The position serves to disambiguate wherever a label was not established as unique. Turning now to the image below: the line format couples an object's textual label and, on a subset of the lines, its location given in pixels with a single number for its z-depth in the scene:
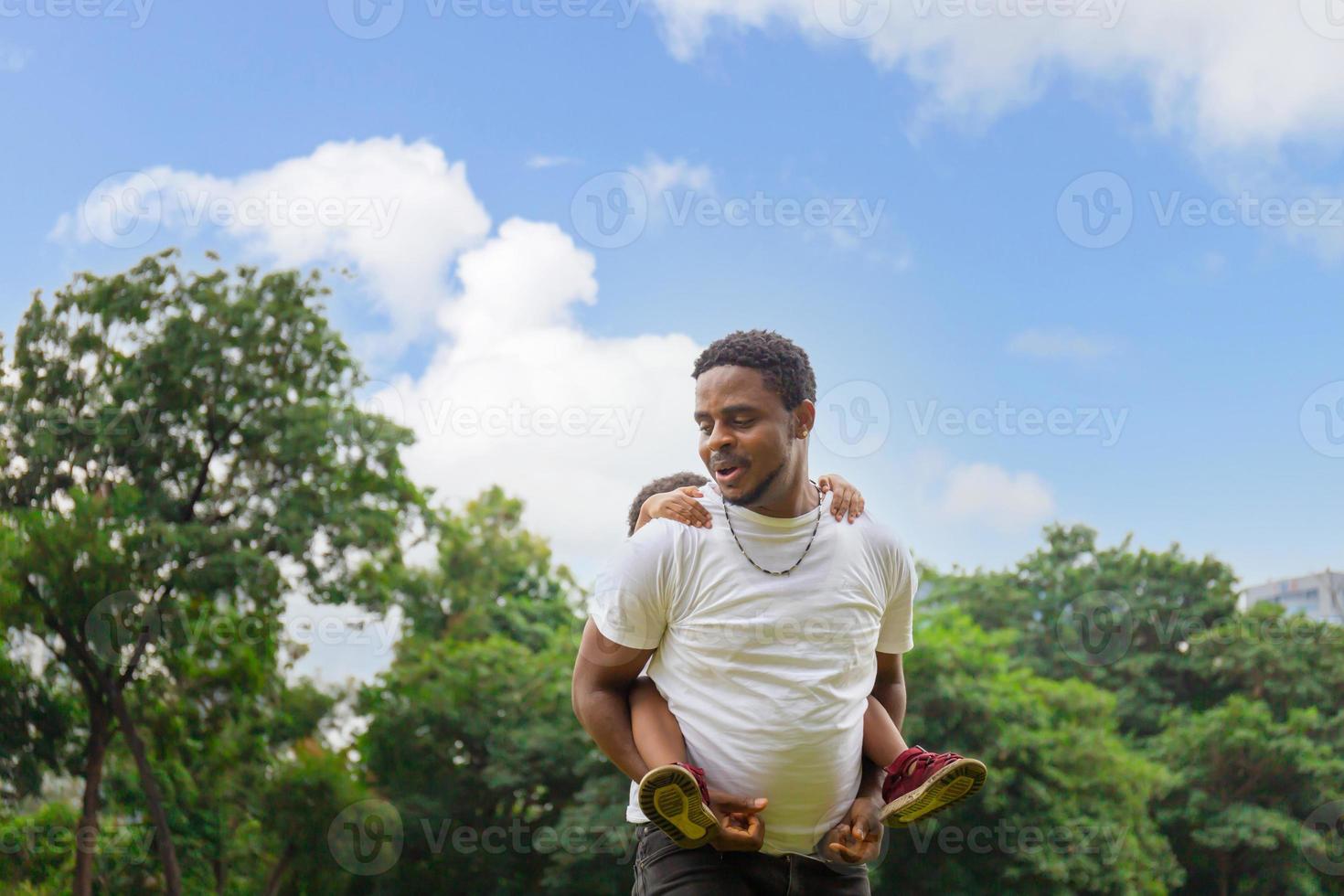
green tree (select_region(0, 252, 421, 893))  19.39
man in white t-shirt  2.92
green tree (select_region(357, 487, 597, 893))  21.42
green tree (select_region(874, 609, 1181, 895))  20.23
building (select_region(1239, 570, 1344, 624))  28.22
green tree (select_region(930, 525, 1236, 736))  28.20
